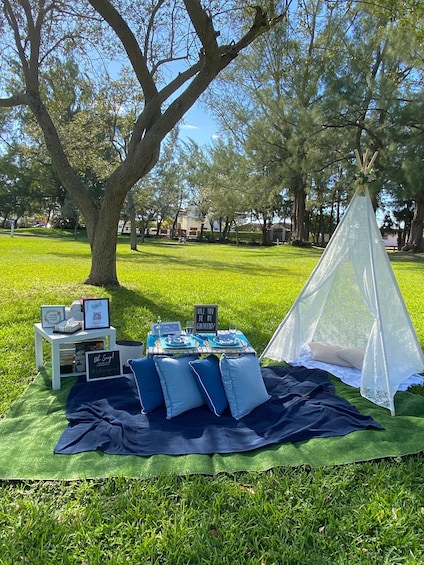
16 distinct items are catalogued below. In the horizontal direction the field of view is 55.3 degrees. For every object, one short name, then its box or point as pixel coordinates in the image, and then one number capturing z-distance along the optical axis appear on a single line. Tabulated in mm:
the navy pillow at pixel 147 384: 3186
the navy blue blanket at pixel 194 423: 2703
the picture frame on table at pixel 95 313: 3723
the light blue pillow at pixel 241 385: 3158
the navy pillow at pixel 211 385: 3154
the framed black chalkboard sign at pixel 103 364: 3715
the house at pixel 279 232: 42781
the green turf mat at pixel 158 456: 2426
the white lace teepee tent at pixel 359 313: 3617
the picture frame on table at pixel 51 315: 3785
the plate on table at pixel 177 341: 3512
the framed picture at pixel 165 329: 3838
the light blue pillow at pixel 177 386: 3137
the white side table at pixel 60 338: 3496
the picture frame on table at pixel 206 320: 3916
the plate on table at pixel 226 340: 3593
